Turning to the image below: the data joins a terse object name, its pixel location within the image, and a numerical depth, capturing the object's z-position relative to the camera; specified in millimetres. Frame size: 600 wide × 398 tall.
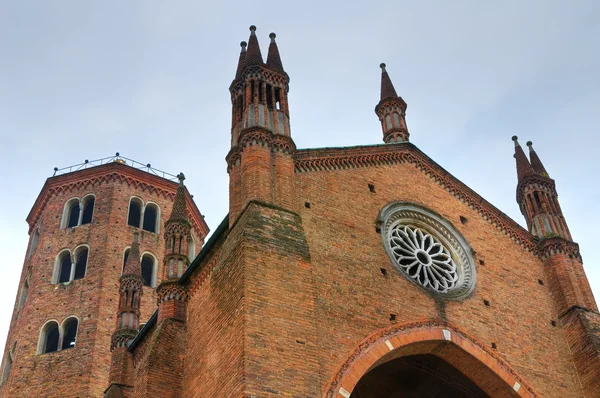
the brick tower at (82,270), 26844
